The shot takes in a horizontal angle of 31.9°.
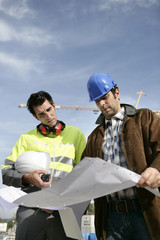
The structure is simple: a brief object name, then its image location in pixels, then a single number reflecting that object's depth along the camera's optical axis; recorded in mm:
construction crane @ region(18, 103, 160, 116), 66700
